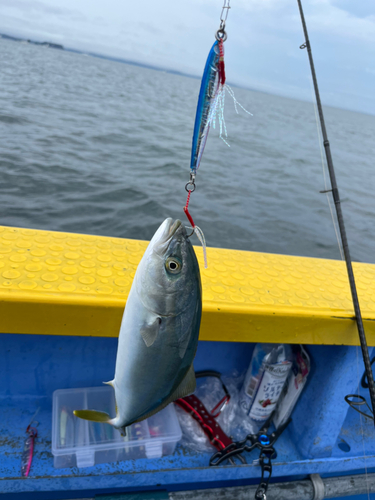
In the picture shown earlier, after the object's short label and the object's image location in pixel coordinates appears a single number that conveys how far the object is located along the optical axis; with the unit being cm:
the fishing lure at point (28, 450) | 53
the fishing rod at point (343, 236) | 50
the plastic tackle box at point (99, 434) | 55
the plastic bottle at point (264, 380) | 62
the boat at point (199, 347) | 47
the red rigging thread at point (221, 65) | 36
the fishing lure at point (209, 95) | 36
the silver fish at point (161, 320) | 30
